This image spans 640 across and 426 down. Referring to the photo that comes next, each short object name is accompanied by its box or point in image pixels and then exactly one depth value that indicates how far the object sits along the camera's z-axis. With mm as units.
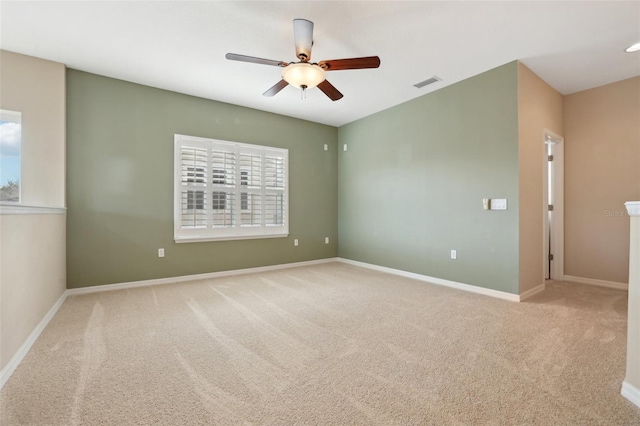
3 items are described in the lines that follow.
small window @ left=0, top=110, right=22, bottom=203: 3035
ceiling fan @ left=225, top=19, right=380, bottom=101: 2393
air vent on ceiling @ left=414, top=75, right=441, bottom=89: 3736
